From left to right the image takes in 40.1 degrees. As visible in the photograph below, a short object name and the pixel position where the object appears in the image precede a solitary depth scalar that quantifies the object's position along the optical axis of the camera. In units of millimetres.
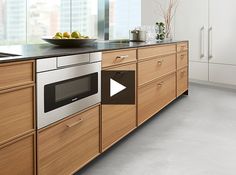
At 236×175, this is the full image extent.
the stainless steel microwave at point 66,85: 1609
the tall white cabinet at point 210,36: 5008
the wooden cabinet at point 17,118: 1382
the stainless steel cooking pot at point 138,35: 3494
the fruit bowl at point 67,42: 2268
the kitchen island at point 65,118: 1420
